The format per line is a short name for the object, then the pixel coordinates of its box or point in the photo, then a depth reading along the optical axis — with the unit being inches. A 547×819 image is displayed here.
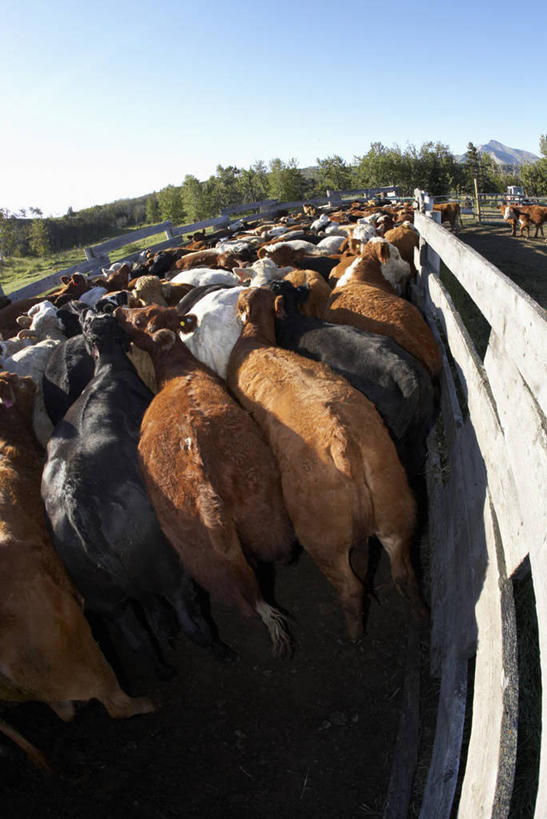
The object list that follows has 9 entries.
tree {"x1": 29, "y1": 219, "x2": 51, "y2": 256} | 2046.0
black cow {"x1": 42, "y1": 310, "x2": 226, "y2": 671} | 105.0
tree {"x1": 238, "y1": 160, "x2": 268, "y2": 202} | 2207.2
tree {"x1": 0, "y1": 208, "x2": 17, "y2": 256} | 2103.8
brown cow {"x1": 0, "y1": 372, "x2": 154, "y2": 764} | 94.8
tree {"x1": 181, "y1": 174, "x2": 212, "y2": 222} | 2021.4
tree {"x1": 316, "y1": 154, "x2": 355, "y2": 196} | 2137.1
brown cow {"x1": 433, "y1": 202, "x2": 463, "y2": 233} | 778.8
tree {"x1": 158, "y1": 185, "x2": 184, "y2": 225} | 2292.1
